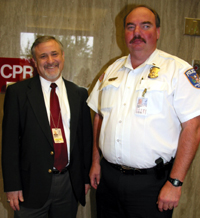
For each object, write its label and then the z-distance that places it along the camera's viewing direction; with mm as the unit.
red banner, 2455
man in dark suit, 1659
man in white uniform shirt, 1468
